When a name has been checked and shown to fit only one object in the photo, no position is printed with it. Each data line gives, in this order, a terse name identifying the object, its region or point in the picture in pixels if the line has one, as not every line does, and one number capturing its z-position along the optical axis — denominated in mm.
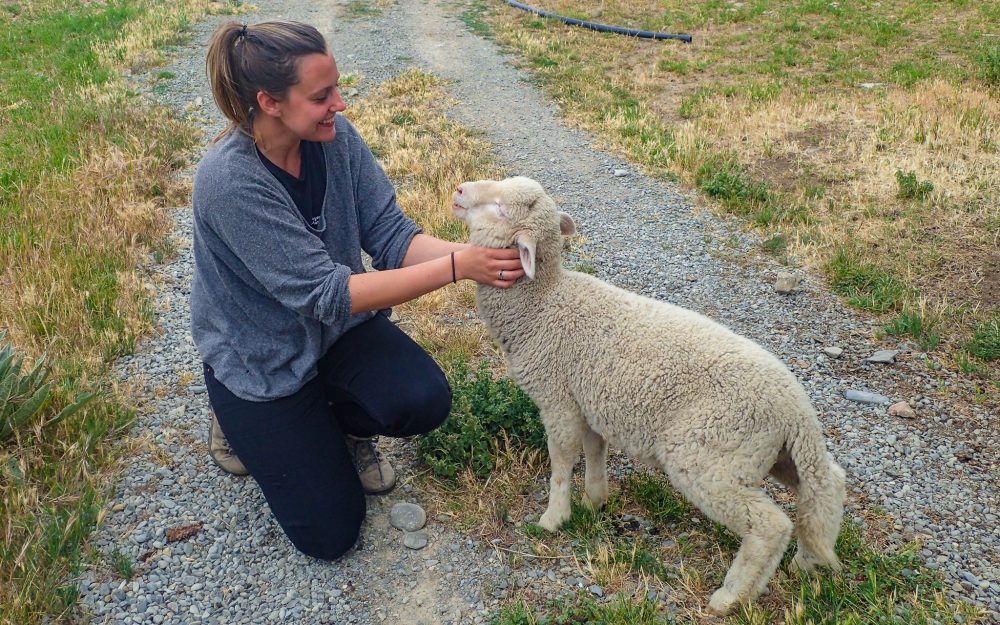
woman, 3346
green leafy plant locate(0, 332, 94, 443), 4051
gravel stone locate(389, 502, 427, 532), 3896
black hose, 13992
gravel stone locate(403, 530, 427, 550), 3773
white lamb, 3150
